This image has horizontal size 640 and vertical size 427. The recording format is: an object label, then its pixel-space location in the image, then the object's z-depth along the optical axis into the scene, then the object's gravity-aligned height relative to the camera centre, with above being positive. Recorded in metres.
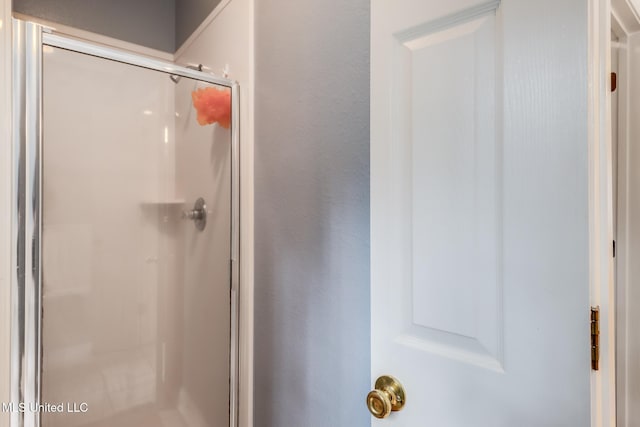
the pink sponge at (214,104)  1.29 +0.44
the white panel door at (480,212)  0.43 +0.01
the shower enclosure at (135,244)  1.18 -0.12
